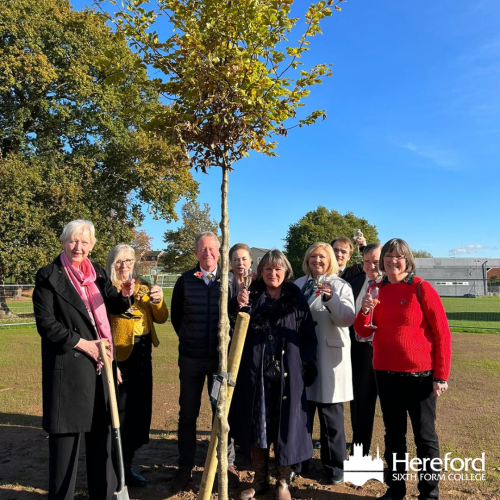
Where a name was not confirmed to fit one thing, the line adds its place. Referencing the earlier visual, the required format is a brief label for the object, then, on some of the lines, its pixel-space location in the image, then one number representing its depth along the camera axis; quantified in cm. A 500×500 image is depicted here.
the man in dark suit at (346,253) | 538
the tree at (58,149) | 1791
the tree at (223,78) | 281
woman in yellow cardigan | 428
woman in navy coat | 380
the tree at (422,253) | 10638
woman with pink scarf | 325
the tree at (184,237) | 4850
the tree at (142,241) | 5729
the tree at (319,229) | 5309
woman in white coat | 429
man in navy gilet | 421
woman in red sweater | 359
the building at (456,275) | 4106
